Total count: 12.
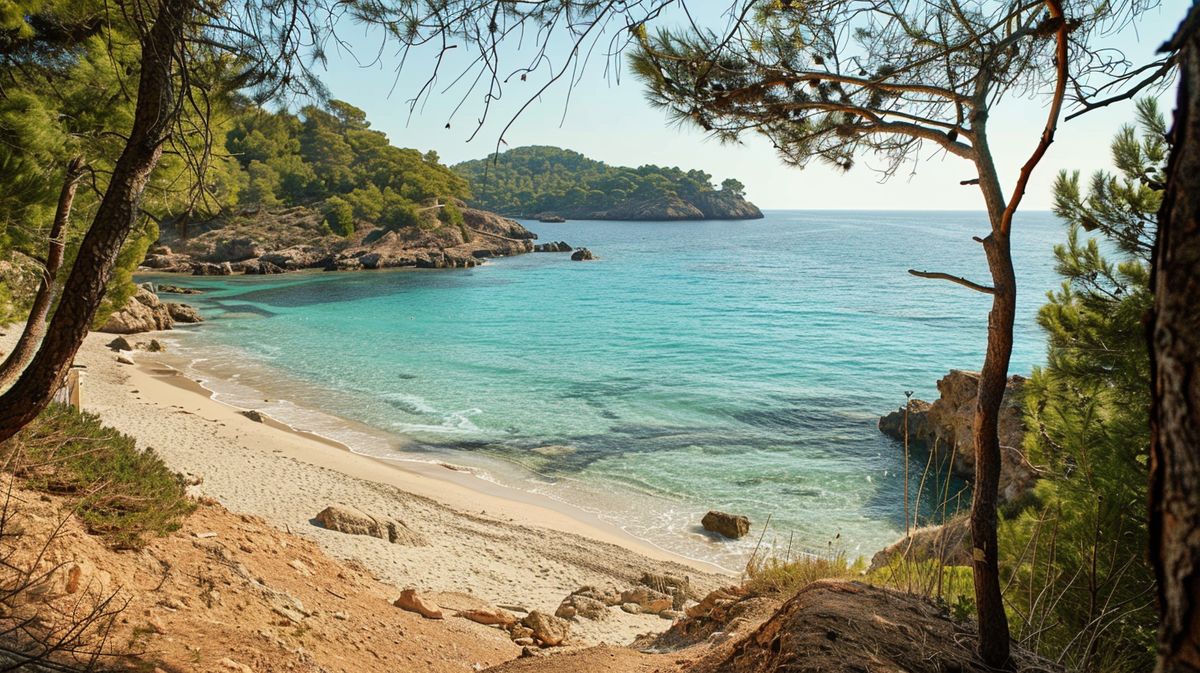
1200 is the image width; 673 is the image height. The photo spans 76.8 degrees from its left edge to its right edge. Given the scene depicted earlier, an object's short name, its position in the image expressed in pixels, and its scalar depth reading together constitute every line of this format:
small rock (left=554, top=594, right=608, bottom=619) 7.48
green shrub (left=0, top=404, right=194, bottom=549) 5.13
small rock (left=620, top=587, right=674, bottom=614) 8.14
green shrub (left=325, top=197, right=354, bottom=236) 60.97
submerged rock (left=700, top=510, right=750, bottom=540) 11.73
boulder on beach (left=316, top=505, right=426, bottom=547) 9.38
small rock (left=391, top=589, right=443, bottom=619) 6.55
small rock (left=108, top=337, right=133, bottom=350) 23.08
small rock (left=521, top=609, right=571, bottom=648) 6.50
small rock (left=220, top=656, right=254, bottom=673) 3.94
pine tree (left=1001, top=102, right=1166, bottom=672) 4.02
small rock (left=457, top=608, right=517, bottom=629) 6.82
